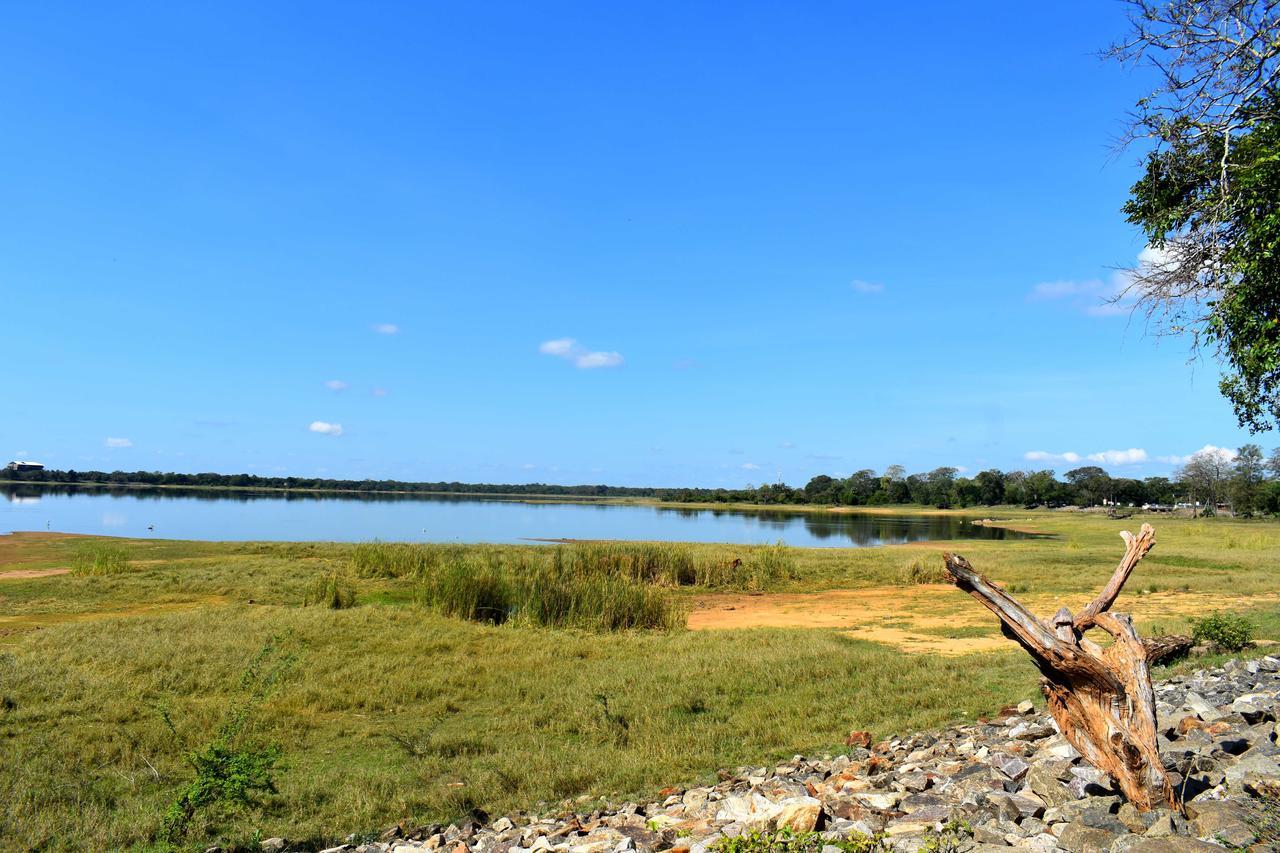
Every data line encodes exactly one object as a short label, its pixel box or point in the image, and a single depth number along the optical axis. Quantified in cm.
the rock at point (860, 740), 752
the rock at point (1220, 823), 385
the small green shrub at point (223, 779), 608
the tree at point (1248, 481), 7475
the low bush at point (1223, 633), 951
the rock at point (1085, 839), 402
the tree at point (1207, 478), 8300
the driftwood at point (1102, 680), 448
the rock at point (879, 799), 513
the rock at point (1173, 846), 369
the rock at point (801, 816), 466
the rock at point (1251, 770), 460
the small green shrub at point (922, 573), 2670
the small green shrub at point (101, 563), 2323
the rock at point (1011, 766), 546
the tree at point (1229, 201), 711
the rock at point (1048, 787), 480
